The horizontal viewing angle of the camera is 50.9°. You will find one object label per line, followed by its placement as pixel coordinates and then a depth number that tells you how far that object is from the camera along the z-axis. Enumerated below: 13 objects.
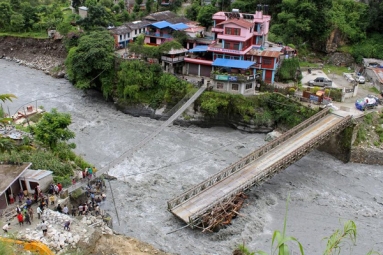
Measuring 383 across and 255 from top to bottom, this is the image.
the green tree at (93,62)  42.74
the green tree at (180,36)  45.12
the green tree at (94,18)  51.28
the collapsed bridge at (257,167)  24.73
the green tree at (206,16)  52.06
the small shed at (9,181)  22.77
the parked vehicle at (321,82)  40.16
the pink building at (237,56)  38.88
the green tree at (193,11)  57.62
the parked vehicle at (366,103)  35.97
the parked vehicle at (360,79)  42.59
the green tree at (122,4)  64.94
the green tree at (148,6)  63.31
